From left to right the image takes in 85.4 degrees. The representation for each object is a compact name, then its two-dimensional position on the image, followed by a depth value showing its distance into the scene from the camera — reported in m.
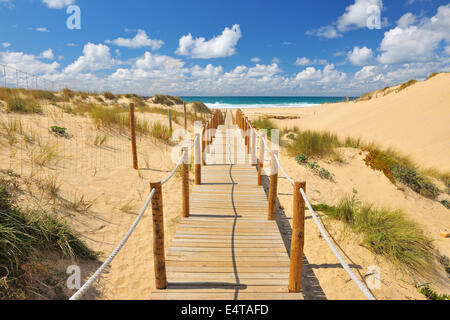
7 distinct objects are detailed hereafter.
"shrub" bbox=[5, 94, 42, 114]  8.38
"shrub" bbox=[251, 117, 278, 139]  13.02
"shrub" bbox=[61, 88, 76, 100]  17.50
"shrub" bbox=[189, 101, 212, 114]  29.55
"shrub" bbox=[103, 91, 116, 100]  24.50
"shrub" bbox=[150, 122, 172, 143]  10.45
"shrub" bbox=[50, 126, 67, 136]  7.52
